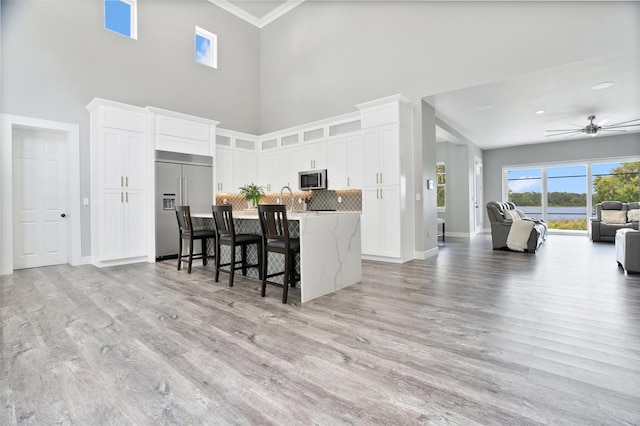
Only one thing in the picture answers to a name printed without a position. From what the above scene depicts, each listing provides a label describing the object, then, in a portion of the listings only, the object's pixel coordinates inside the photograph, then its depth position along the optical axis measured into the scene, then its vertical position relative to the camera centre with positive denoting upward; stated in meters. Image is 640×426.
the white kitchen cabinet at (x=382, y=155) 5.05 +0.94
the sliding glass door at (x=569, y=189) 8.55 +0.57
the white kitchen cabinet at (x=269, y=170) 7.05 +0.99
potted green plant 3.95 +0.22
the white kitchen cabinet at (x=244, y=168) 6.87 +1.02
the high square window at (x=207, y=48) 6.91 +3.85
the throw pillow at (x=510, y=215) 6.52 -0.14
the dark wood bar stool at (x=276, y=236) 2.92 -0.25
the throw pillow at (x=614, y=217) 7.26 -0.24
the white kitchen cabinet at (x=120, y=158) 4.82 +0.90
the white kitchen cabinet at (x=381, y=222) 5.05 -0.21
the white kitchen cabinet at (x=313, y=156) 6.17 +1.16
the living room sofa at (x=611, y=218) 7.18 -0.28
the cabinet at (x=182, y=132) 5.27 +1.50
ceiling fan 6.69 +1.97
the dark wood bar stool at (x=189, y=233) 4.23 -0.30
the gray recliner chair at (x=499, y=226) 6.30 -0.37
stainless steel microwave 6.02 +0.64
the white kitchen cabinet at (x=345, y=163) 5.63 +0.92
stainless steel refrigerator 5.28 +0.40
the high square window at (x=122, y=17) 5.38 +3.63
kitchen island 3.01 -0.45
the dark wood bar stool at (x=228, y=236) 3.47 -0.30
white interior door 4.62 +0.26
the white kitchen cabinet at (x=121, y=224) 4.79 -0.18
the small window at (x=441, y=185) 9.31 +0.76
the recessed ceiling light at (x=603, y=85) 4.81 +2.01
